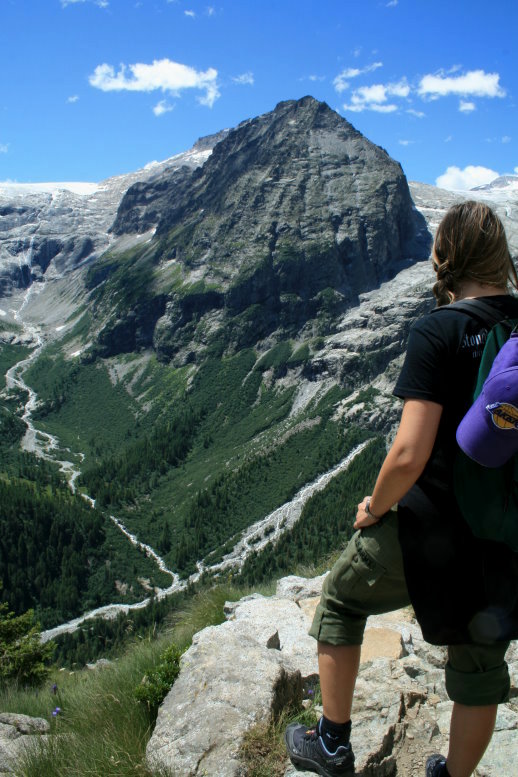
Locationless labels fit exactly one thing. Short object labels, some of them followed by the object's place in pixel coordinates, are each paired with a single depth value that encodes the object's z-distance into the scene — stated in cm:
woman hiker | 363
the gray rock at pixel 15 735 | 502
